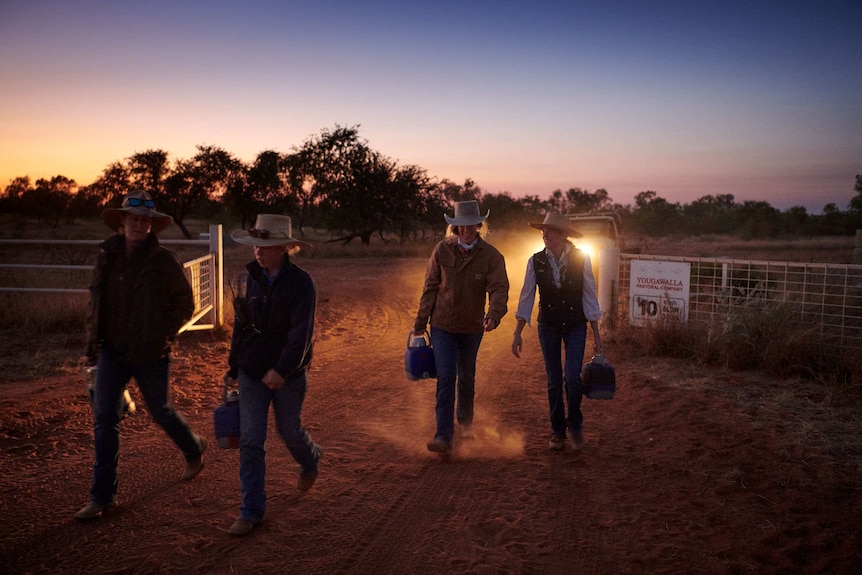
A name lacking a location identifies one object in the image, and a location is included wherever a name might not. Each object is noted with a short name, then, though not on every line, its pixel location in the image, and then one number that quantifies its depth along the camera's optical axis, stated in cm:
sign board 977
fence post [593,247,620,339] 1062
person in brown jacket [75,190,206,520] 429
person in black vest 556
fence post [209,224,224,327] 1062
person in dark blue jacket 410
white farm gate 1012
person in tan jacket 550
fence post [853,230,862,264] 1778
